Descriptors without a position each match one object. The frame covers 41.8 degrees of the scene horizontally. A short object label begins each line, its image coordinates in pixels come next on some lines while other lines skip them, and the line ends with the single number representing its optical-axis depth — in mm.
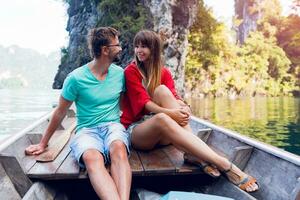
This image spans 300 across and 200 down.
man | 2633
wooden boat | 2469
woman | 2676
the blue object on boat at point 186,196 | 2008
